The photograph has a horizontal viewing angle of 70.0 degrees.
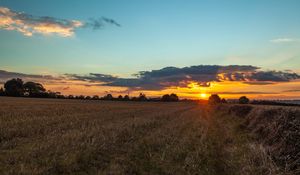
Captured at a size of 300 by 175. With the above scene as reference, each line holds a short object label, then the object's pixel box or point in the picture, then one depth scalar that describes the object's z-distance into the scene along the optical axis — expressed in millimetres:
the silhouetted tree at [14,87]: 80785
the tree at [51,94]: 82880
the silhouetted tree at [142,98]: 113723
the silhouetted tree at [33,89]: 83267
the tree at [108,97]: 104619
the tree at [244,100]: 112355
